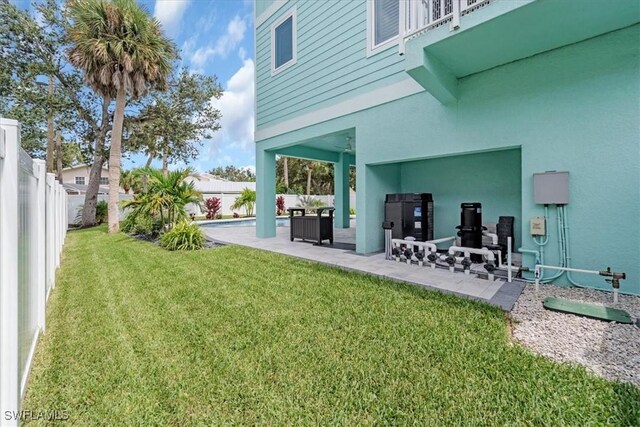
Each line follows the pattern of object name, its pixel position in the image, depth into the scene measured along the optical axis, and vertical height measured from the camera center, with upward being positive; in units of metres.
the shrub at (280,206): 22.62 +0.64
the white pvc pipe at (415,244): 5.69 -0.62
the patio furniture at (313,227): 8.65 -0.39
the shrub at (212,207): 19.77 +0.53
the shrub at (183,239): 7.94 -0.66
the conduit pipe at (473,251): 4.84 -0.69
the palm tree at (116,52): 11.05 +6.42
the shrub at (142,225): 10.06 -0.37
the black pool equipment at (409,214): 6.79 -0.02
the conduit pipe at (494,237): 5.94 -0.50
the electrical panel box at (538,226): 4.53 -0.22
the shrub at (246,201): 21.23 +0.99
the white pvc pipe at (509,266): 4.56 -0.86
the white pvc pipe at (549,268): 4.02 -0.82
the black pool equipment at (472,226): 5.78 -0.28
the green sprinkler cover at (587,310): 3.29 -1.18
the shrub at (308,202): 20.17 +0.89
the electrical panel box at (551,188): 4.33 +0.36
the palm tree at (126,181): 26.77 +3.21
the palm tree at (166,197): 9.27 +0.59
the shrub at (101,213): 16.41 +0.15
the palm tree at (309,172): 31.42 +4.55
